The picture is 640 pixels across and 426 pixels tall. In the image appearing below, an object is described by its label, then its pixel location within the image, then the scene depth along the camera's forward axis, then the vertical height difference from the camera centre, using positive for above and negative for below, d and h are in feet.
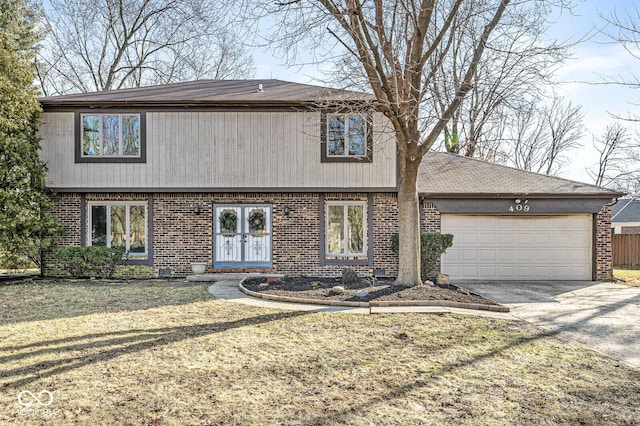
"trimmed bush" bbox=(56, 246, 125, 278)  39.40 -4.19
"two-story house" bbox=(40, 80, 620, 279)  40.01 +1.68
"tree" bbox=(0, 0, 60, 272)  36.50 +4.16
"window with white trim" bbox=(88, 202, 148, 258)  40.98 -1.05
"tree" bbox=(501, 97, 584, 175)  98.53 +17.92
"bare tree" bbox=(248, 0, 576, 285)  28.27 +10.91
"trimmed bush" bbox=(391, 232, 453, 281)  37.96 -3.06
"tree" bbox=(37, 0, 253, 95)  73.67 +31.46
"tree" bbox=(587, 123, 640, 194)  97.24 +12.56
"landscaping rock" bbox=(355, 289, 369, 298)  28.27 -5.35
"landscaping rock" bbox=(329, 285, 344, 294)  29.55 -5.33
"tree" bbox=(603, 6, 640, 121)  21.54 +9.65
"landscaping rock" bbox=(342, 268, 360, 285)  33.63 -5.05
